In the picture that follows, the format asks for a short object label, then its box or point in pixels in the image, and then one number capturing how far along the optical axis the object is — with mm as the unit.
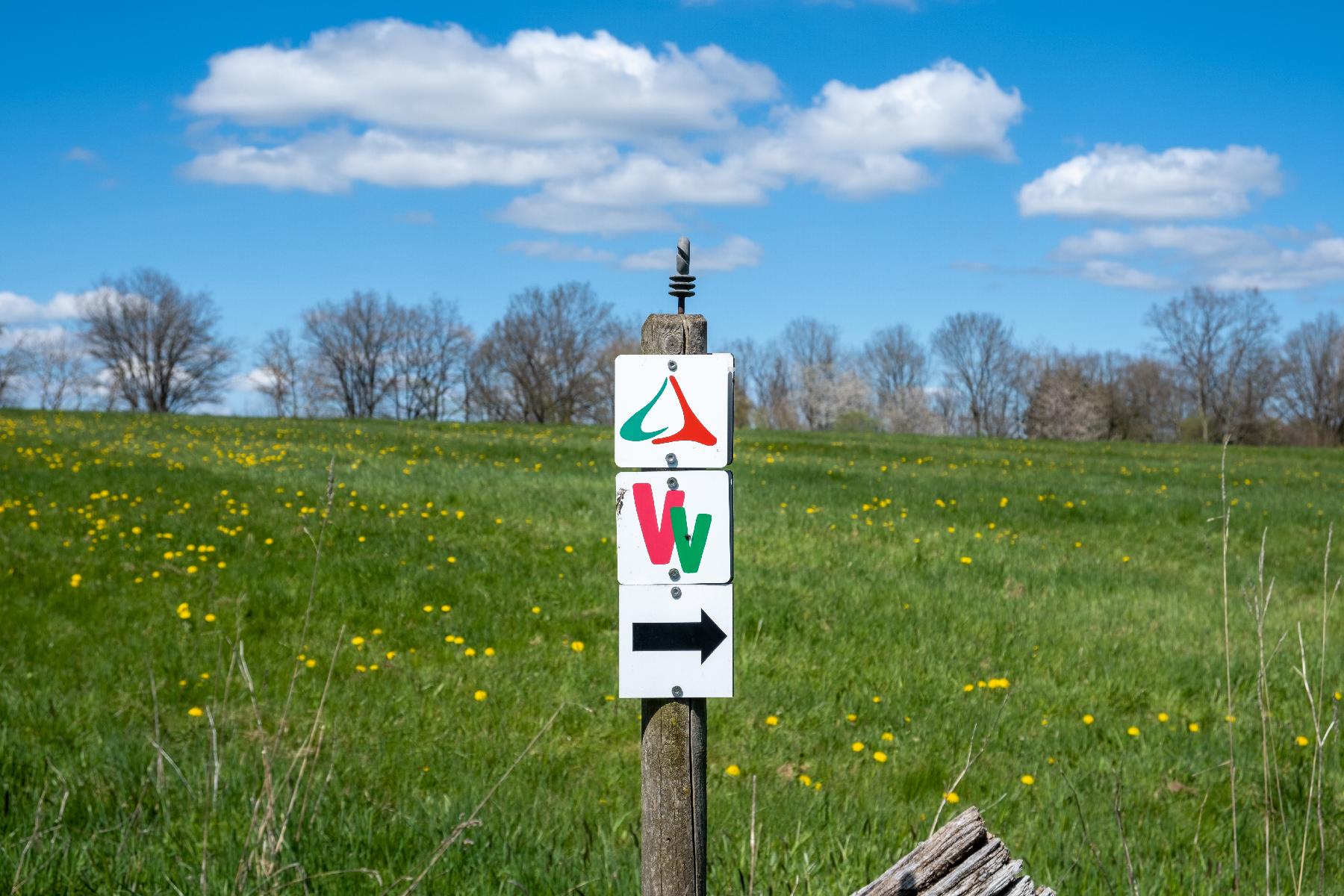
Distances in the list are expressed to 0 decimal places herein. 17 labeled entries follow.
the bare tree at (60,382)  71625
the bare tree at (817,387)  74000
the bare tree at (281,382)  72938
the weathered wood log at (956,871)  2176
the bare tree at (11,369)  65062
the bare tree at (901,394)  77125
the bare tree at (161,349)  70750
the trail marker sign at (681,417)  2215
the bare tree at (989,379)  75250
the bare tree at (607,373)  65000
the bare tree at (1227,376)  68875
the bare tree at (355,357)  76812
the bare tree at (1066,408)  68312
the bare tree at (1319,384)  69250
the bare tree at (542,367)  68062
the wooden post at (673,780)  2291
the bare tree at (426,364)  75125
